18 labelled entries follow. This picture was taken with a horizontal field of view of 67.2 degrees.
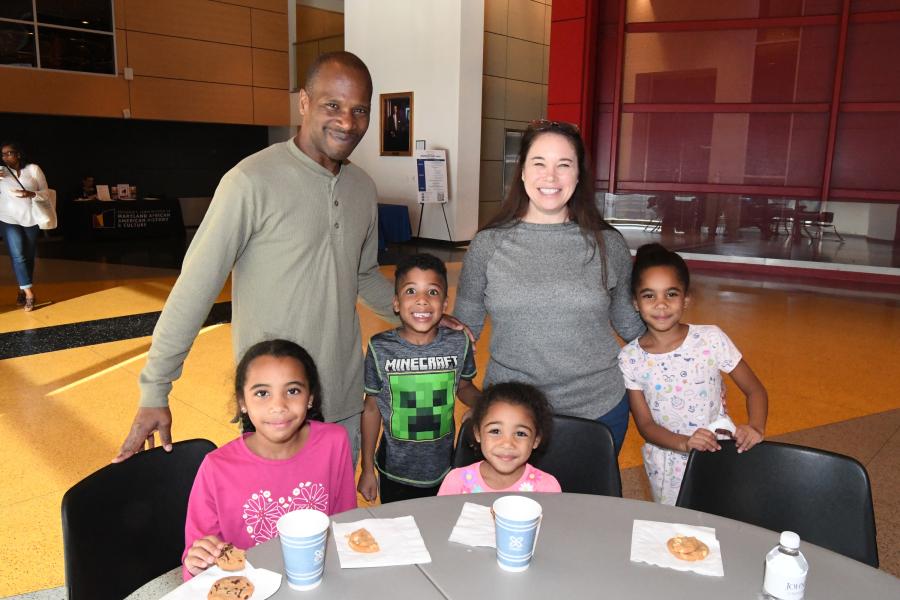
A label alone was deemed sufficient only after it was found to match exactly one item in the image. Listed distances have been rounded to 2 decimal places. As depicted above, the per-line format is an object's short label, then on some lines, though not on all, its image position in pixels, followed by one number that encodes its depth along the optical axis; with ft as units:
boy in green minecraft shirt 7.01
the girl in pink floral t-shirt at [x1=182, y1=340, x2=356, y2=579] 5.51
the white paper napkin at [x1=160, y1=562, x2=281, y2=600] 3.90
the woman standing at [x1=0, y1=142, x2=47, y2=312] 21.68
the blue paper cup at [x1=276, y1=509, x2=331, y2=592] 3.87
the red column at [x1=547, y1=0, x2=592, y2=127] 30.22
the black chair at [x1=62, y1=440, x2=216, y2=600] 4.99
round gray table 3.98
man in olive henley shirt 6.00
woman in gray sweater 6.63
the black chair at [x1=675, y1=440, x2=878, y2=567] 5.76
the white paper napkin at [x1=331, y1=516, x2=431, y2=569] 4.26
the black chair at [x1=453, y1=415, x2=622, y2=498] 6.52
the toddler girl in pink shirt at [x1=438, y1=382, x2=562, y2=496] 5.88
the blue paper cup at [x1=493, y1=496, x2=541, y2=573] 4.06
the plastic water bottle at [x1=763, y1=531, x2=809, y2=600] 3.76
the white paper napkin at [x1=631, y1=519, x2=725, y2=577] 4.27
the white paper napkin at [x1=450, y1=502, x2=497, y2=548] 4.50
